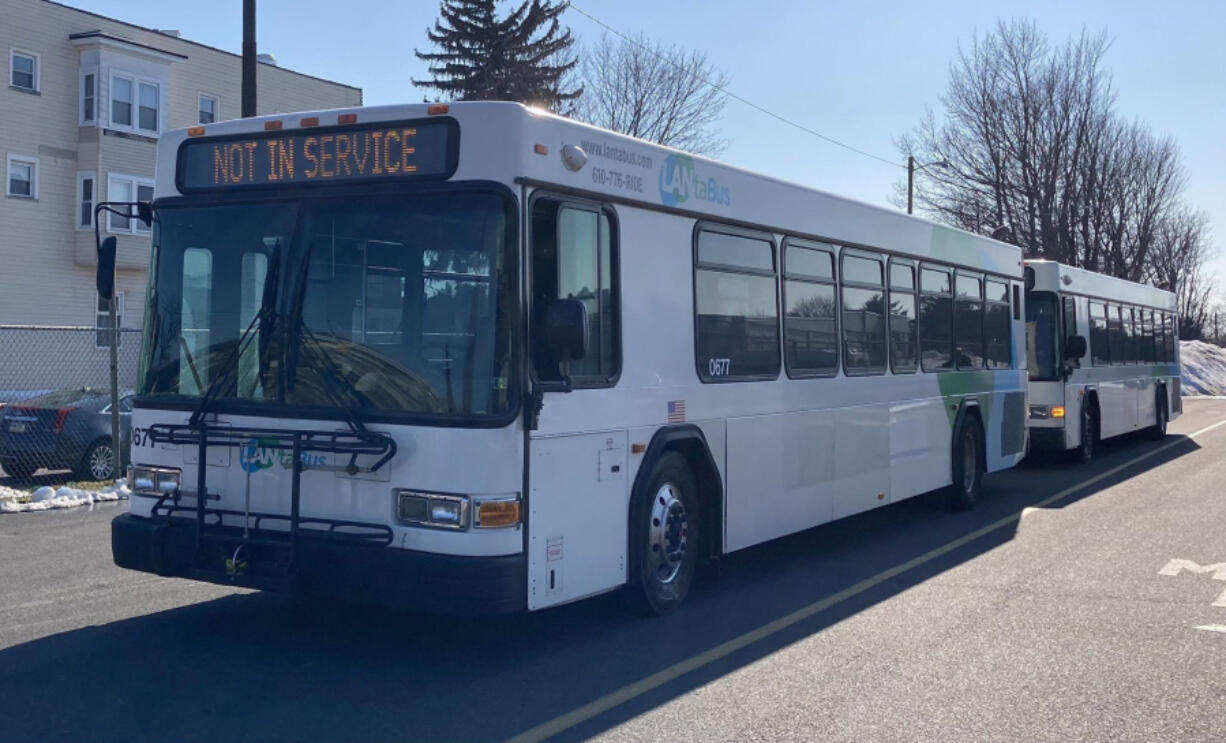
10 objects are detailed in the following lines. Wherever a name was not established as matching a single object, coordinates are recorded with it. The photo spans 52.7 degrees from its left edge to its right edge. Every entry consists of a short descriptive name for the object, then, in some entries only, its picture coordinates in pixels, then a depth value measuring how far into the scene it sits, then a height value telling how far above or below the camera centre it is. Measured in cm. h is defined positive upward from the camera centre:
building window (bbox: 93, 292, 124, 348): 2799 +236
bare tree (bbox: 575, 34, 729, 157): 4144 +1034
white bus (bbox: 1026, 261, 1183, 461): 1730 +68
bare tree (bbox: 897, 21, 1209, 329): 4553 +887
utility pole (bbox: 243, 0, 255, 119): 1530 +459
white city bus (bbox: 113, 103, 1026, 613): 617 +24
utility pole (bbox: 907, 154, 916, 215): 4286 +821
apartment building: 3080 +690
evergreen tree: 3959 +1151
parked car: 1452 -33
